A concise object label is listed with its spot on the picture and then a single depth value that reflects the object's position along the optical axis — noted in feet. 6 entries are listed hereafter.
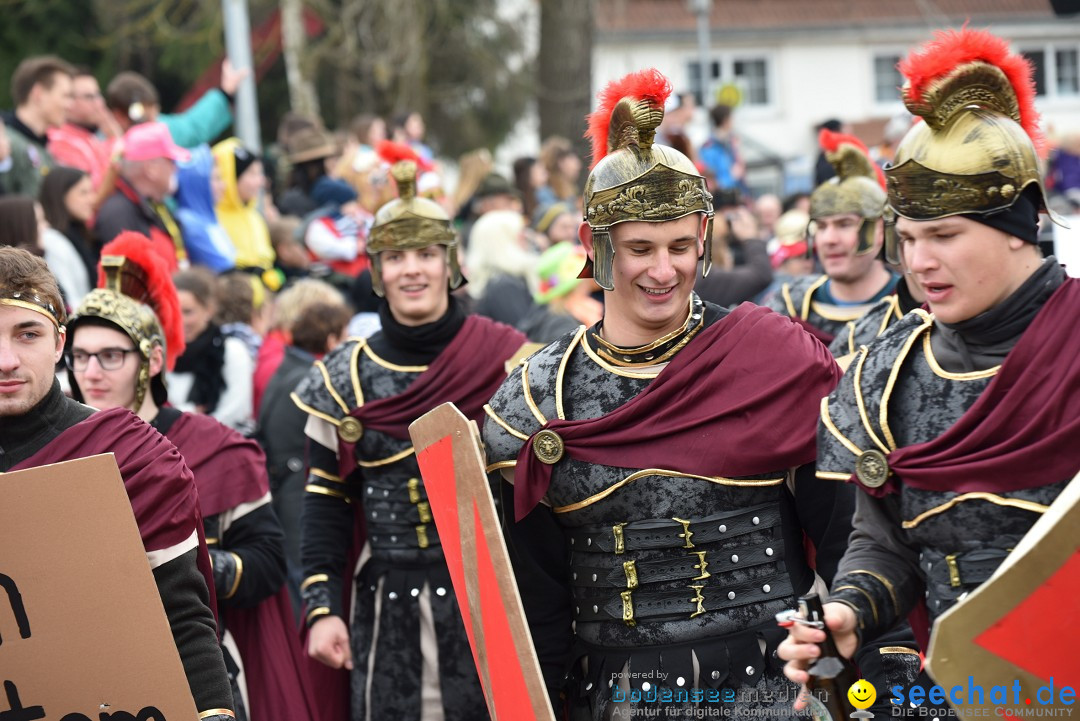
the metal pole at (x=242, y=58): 83.05
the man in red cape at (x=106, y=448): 23.35
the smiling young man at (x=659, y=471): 25.25
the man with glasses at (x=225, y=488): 31.27
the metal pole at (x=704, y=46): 153.17
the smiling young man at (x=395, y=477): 35.42
